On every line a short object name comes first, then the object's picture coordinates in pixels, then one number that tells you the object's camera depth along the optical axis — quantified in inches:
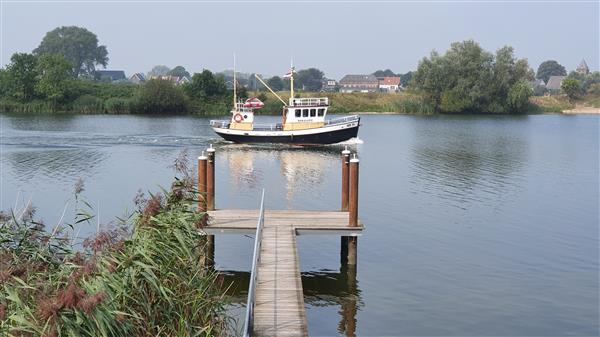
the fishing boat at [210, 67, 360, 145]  1791.3
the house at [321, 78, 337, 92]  7357.3
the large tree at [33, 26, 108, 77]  6766.7
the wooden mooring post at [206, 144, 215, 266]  599.5
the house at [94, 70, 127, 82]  6896.7
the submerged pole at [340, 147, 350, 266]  622.8
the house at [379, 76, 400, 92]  7696.9
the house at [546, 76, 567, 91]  6933.1
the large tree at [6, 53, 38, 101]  3184.1
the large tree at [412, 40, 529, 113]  3304.6
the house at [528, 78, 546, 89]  7123.5
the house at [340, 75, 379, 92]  7539.4
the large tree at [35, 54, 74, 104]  3149.6
